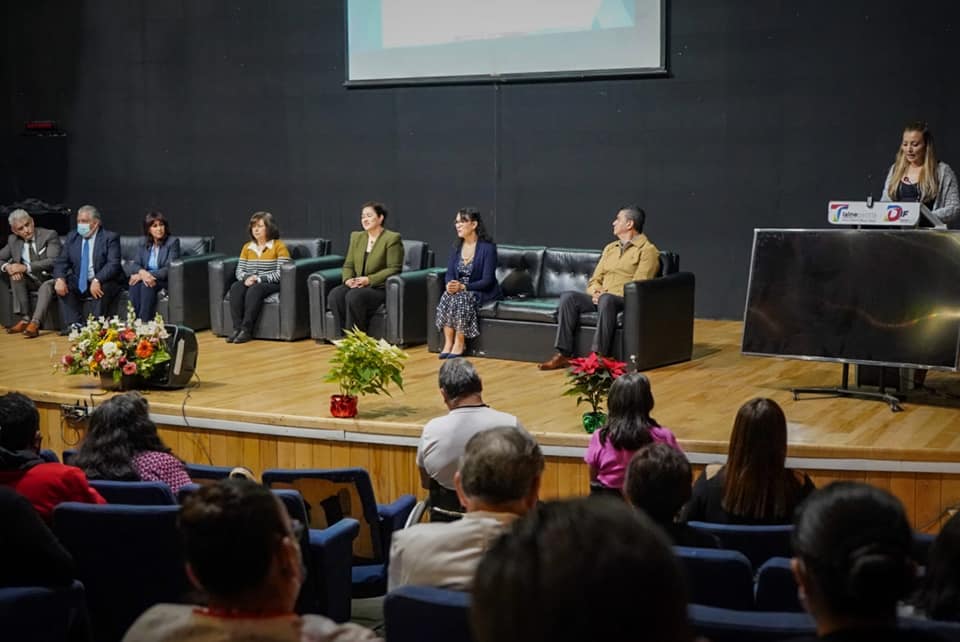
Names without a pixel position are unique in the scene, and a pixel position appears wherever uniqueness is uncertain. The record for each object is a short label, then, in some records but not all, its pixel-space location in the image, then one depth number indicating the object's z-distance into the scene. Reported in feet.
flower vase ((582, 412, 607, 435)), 18.80
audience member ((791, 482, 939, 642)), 5.53
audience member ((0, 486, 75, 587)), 9.90
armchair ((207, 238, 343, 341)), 29.04
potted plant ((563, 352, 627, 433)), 18.92
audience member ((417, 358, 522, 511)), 14.20
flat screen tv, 19.76
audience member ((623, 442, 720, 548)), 10.58
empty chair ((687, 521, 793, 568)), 10.99
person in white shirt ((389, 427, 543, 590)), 8.18
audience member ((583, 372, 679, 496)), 14.25
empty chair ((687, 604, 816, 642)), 7.22
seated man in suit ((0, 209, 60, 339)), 31.45
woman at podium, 21.09
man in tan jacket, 25.17
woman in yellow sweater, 29.32
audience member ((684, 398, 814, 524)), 12.42
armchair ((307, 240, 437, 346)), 27.73
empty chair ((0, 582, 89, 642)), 9.78
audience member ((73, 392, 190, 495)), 13.94
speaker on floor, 22.94
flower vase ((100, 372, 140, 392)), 23.00
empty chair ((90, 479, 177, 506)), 12.55
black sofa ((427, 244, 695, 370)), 24.41
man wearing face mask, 30.73
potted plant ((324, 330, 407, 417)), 19.97
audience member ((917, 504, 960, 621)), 7.52
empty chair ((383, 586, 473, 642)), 7.80
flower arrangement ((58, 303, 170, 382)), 22.22
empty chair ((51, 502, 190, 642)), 11.30
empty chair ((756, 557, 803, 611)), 9.04
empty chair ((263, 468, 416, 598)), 14.01
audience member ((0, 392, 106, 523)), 11.77
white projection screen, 31.24
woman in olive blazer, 28.19
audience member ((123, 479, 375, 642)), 5.68
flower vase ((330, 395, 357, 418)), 20.24
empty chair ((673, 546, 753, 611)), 9.14
